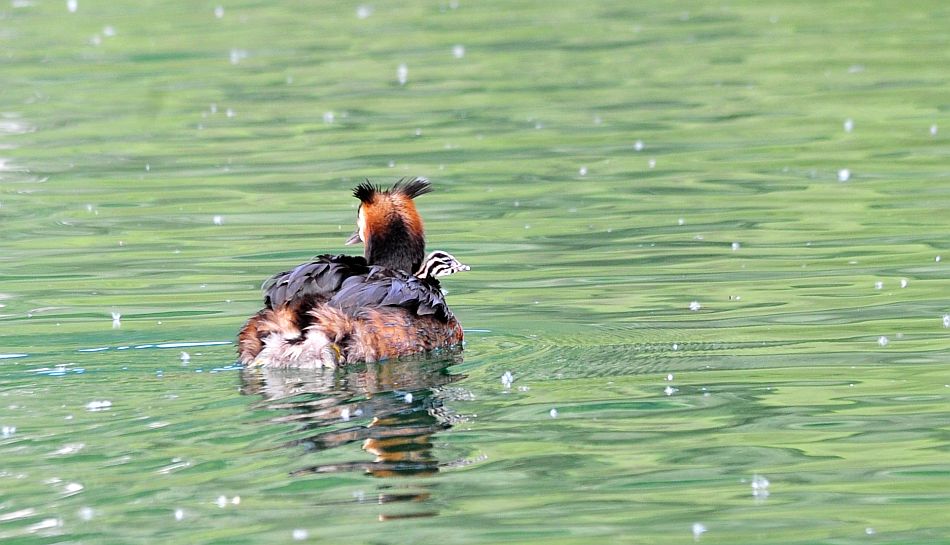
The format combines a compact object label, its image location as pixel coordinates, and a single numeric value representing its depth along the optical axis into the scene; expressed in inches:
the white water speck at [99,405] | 596.0
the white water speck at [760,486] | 516.1
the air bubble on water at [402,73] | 1479.2
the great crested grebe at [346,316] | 668.7
